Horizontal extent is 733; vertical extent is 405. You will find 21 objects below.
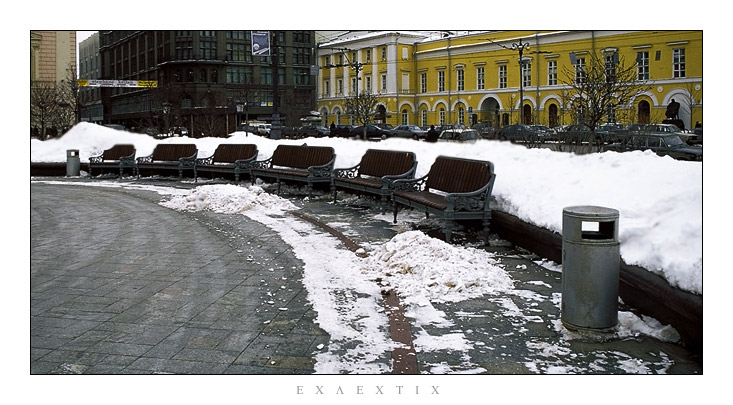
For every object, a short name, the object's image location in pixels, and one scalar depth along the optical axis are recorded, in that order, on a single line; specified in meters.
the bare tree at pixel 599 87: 14.24
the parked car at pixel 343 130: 41.02
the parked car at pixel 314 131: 39.06
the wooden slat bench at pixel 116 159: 19.42
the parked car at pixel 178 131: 32.06
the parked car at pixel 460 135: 28.86
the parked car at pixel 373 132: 40.91
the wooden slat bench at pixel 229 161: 16.66
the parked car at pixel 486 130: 26.59
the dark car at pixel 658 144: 17.36
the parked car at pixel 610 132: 16.56
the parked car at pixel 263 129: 49.22
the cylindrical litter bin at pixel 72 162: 19.50
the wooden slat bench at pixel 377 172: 10.98
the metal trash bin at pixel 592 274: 4.84
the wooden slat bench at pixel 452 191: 8.38
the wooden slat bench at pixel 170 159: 18.25
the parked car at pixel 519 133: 17.69
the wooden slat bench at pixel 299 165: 13.45
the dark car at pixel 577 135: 15.14
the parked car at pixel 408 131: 35.94
